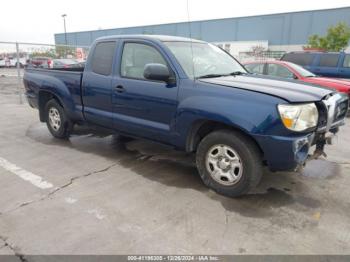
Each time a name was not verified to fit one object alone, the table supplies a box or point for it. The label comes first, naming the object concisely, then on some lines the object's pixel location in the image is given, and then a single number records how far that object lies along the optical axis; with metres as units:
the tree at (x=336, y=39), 25.38
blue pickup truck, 3.07
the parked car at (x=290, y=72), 8.00
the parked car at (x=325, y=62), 10.59
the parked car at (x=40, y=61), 10.75
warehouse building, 40.22
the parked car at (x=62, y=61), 12.74
